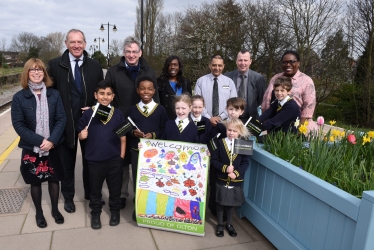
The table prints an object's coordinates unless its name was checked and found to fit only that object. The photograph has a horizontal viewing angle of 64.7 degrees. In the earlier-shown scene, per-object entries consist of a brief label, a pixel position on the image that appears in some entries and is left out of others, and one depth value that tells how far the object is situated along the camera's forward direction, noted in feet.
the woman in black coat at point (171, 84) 14.05
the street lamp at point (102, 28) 89.71
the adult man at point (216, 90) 13.20
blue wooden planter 6.56
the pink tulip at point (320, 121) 10.56
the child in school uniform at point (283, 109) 10.91
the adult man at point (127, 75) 11.78
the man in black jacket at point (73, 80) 11.28
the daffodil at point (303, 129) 10.03
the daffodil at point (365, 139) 10.03
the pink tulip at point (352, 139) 9.81
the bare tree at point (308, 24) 43.68
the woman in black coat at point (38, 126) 9.93
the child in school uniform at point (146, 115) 10.89
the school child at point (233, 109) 10.70
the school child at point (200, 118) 10.90
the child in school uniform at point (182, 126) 10.52
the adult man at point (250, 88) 14.32
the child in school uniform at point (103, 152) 10.47
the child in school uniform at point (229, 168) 9.74
